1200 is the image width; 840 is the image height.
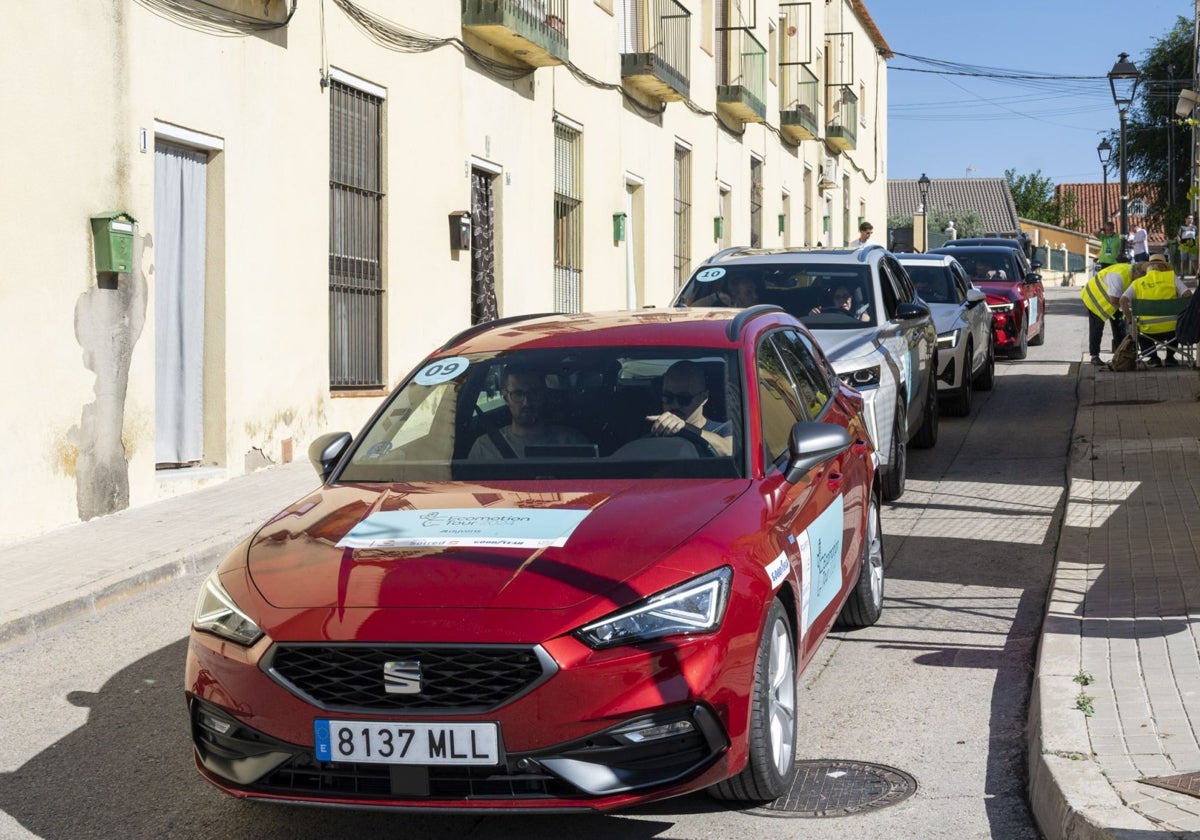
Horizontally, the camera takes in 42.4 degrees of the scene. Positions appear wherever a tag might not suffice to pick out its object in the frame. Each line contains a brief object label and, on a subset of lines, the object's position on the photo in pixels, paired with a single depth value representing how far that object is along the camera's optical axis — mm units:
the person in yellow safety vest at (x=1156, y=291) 18984
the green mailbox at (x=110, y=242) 10570
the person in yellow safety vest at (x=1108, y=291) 19531
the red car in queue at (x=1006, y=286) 23453
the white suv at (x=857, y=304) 10594
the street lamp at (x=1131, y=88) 31188
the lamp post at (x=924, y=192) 52450
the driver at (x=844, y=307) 11398
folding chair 19109
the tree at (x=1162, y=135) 61531
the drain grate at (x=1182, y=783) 4371
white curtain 11758
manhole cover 4832
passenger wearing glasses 5496
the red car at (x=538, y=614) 4086
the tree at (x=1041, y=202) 123000
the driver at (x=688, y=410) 5375
